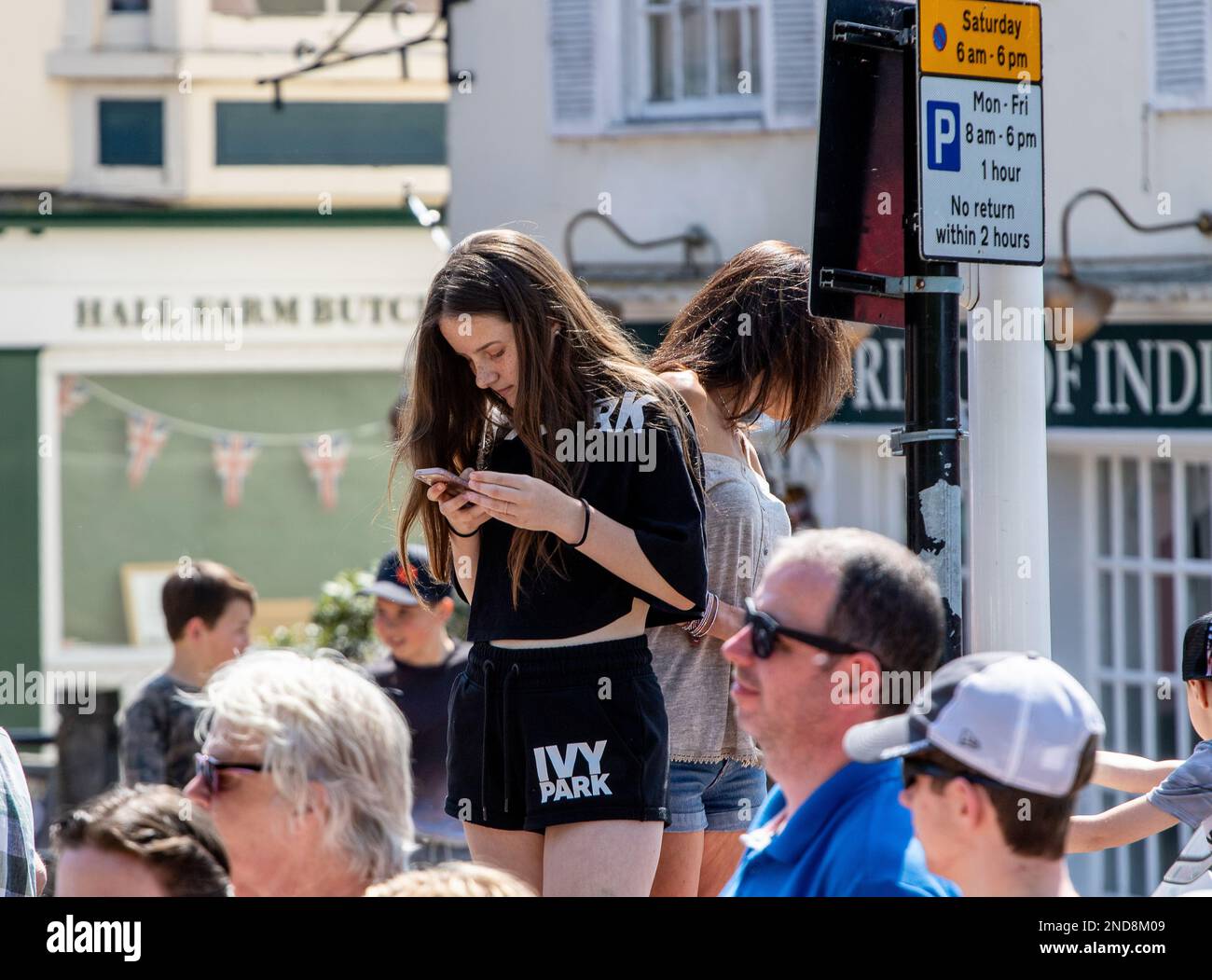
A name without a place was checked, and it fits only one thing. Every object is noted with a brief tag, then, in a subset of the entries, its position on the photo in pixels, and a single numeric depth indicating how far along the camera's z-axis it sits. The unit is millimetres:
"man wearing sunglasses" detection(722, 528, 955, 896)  5234
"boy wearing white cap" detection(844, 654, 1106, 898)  5043
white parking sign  6727
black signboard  6836
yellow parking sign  6805
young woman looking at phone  6465
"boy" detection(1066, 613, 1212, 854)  7320
